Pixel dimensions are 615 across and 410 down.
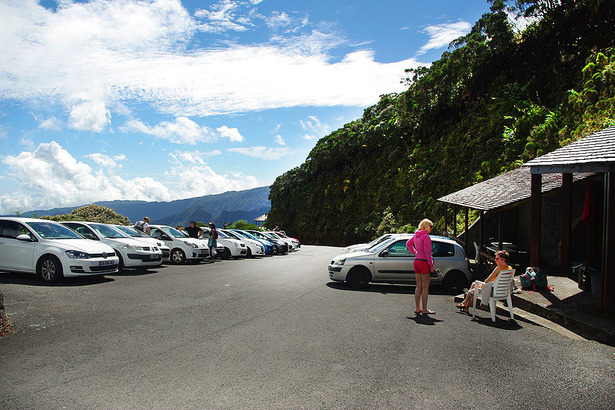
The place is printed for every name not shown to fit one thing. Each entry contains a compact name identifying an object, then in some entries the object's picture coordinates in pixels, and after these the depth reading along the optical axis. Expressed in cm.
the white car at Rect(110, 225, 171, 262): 1466
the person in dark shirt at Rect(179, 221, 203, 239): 1847
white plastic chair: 769
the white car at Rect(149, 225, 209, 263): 1680
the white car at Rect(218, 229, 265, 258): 2205
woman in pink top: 798
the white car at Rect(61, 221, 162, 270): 1312
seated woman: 782
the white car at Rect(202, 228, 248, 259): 2053
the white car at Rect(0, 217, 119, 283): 1040
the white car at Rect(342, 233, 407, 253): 1655
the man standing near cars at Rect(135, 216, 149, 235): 1650
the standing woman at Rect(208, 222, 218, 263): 1852
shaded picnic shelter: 750
